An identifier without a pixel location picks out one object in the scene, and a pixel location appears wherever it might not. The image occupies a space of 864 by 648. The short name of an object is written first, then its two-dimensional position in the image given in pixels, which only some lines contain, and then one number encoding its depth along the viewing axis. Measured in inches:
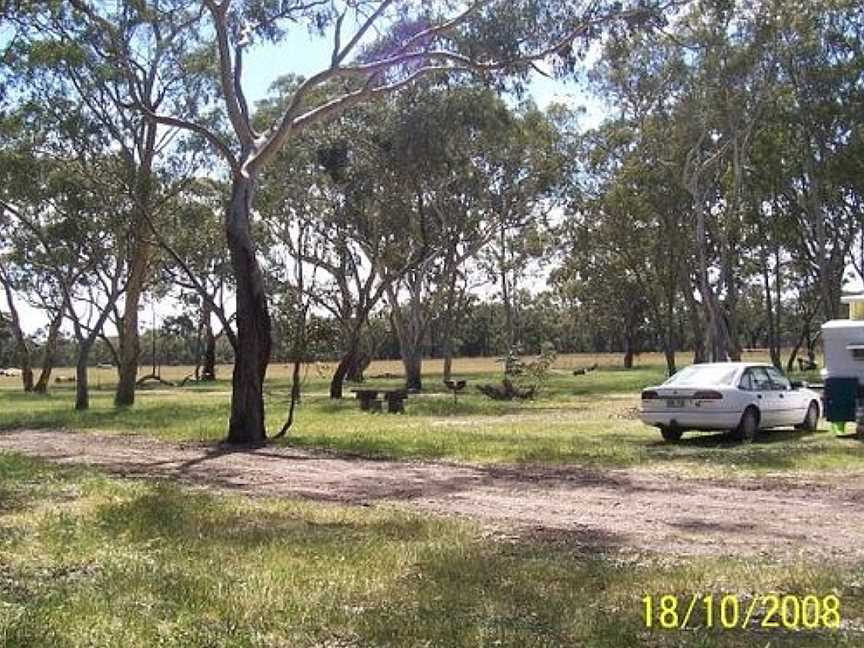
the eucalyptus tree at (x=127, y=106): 750.5
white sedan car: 697.6
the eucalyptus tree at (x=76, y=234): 1174.3
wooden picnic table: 1133.1
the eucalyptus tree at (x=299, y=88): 741.3
